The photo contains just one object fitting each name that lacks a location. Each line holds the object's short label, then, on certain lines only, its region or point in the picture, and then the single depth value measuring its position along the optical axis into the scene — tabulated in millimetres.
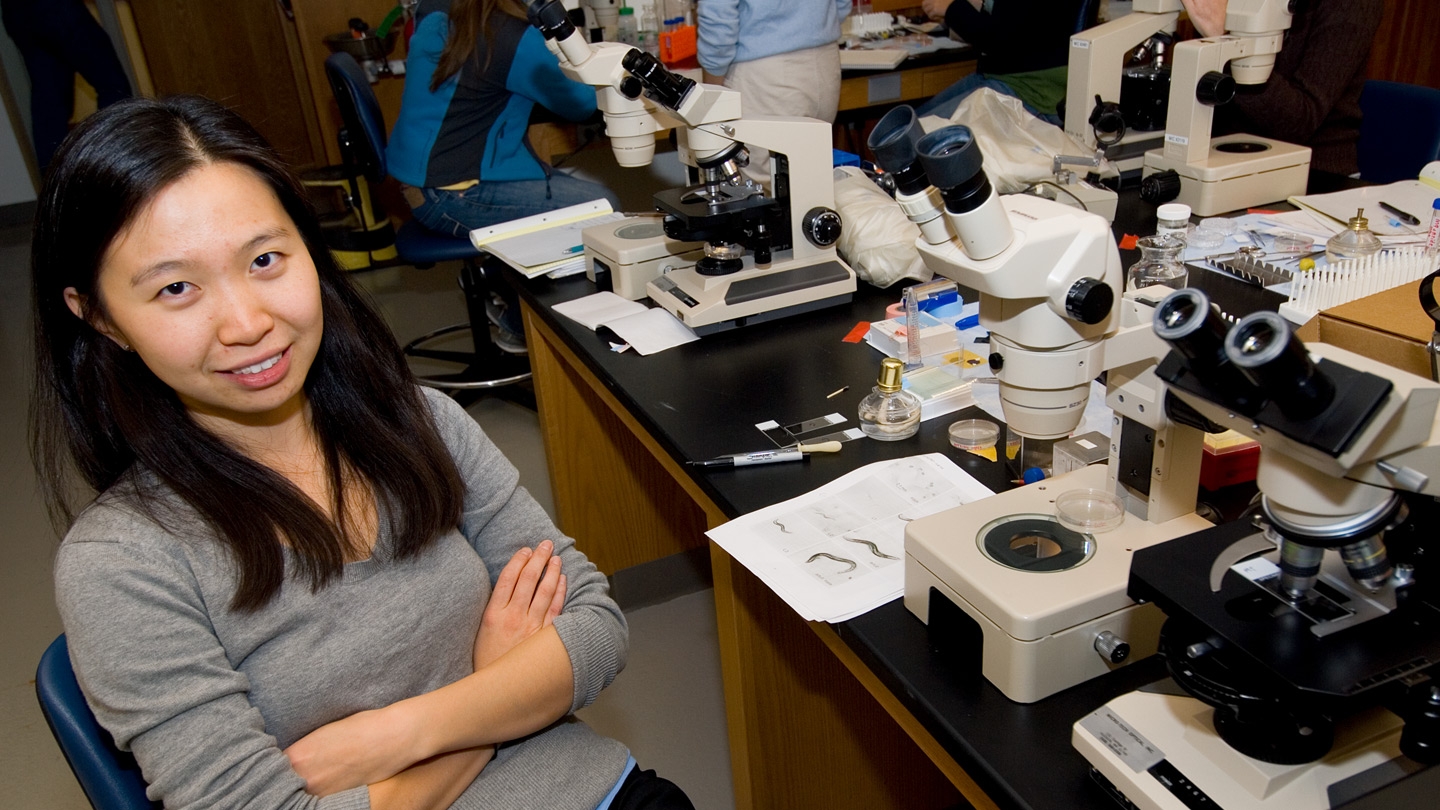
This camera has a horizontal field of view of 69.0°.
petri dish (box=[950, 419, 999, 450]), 1340
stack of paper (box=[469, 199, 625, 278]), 2100
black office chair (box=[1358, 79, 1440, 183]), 2285
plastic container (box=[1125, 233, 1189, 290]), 1724
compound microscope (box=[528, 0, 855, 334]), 1736
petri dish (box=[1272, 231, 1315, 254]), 1781
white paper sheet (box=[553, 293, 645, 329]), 1854
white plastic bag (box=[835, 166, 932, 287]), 1826
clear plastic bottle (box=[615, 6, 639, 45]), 4145
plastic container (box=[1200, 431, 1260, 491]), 1140
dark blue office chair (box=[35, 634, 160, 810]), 961
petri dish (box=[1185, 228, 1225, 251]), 1869
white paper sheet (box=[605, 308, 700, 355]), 1732
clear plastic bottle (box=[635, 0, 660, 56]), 4102
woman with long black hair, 950
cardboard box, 1195
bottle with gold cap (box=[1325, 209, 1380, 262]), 1698
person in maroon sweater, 2275
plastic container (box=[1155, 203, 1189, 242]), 1733
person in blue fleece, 2762
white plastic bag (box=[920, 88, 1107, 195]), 2080
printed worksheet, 1101
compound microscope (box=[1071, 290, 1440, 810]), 655
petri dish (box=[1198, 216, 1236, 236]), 1918
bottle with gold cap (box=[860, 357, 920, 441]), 1381
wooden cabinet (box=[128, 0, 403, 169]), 5149
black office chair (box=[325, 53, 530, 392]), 2879
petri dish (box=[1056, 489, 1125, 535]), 1006
